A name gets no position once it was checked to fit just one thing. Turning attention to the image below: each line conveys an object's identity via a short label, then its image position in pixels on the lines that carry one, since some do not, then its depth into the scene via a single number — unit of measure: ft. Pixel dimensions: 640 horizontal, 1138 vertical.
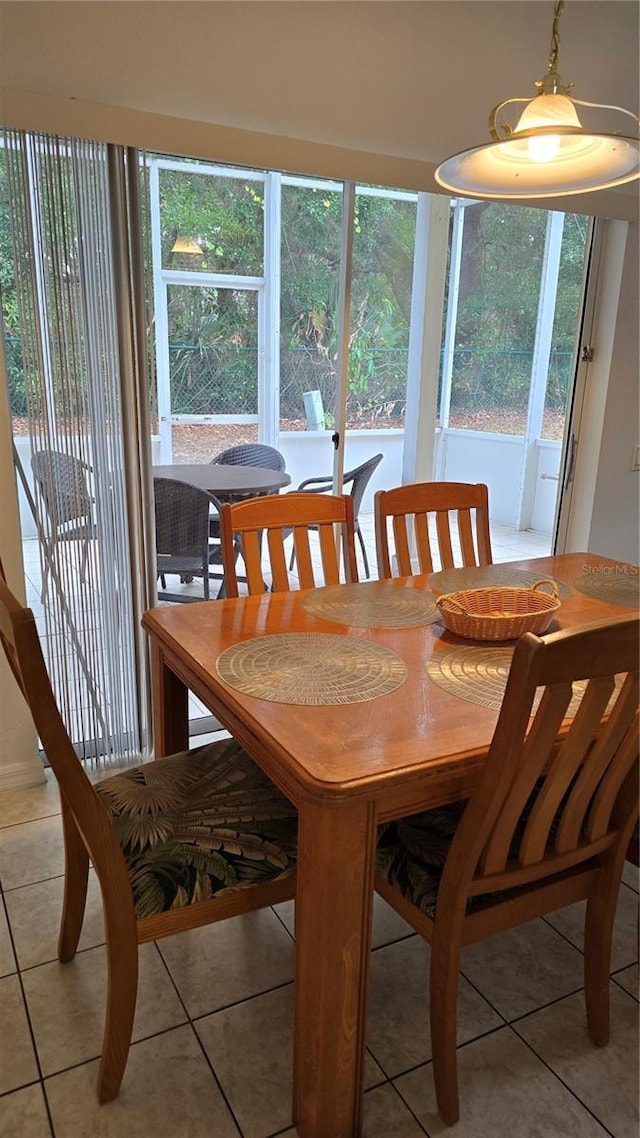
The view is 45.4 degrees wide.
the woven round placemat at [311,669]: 4.64
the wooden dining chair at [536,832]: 3.67
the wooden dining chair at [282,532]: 6.85
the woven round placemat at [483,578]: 6.77
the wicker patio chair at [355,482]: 9.99
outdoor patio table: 8.91
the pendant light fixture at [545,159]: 4.90
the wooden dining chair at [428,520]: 7.75
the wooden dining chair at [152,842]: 3.90
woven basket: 5.48
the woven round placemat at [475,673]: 4.68
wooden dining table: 3.85
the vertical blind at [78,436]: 6.71
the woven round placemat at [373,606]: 5.94
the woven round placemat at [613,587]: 6.49
